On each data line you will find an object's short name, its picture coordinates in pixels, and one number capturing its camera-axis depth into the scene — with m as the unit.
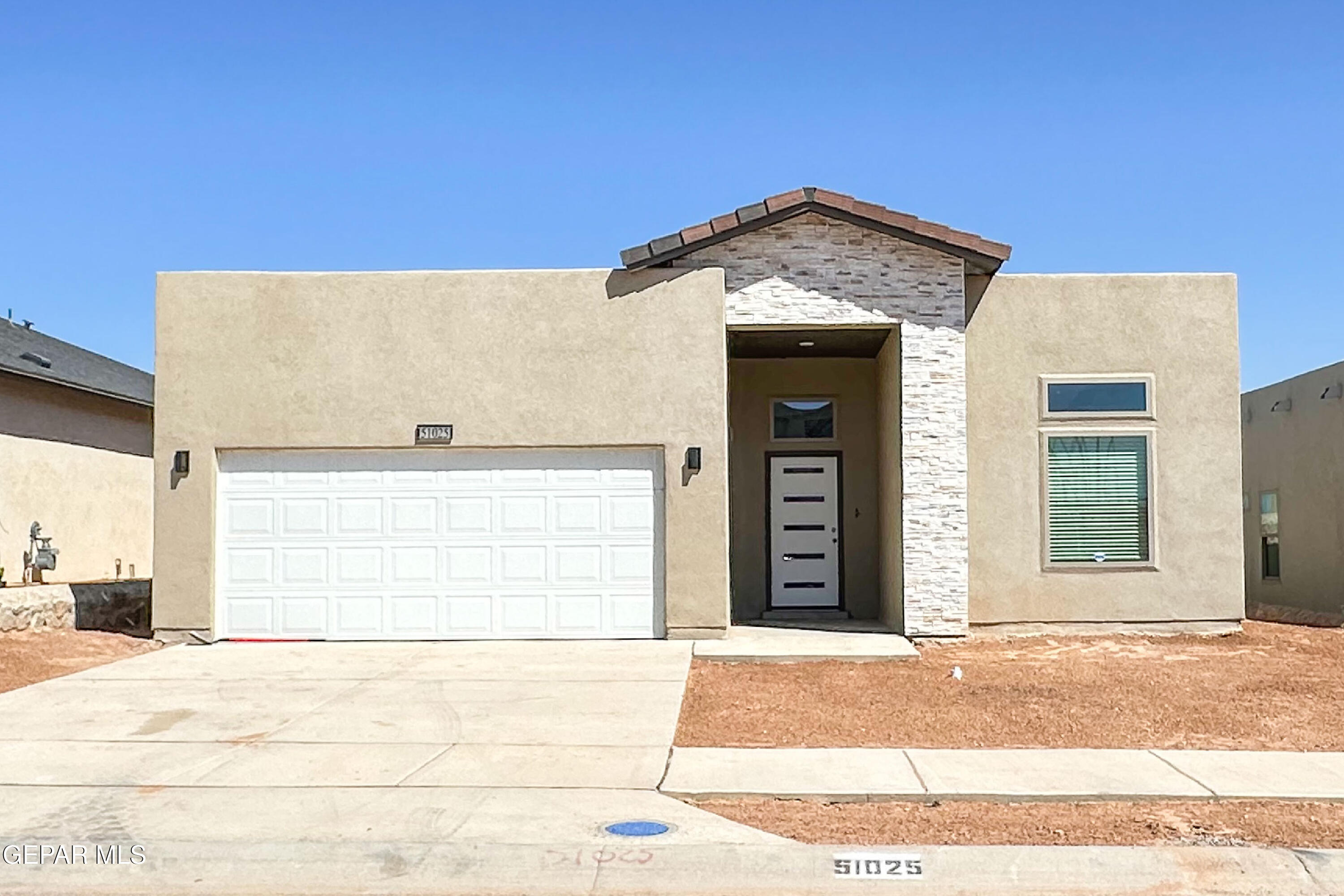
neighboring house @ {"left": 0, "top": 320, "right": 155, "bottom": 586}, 18.53
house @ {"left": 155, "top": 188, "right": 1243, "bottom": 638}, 15.30
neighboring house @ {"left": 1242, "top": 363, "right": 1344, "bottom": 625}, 20.20
